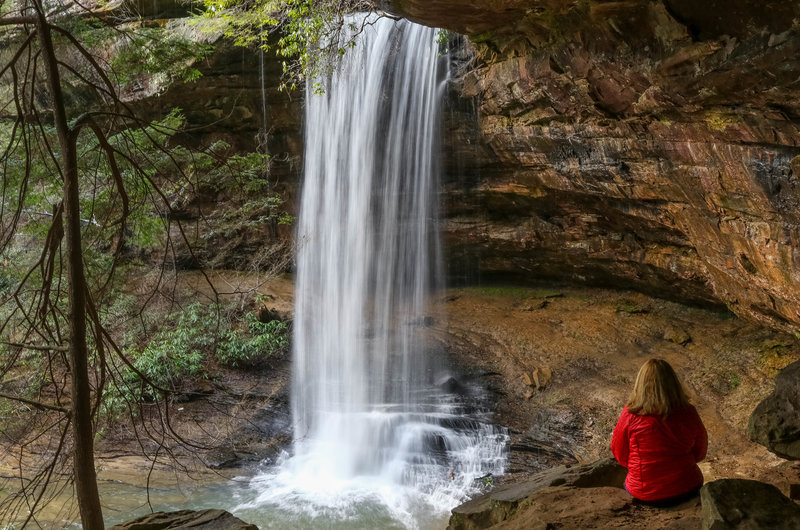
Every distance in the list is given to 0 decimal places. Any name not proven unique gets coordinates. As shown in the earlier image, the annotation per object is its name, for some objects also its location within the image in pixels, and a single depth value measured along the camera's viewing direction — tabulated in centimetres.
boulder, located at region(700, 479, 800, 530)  344
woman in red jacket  395
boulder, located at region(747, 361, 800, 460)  557
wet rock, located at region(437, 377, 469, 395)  1095
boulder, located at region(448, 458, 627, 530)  553
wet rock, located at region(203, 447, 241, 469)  948
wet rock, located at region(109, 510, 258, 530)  480
